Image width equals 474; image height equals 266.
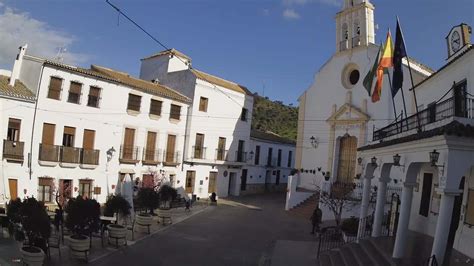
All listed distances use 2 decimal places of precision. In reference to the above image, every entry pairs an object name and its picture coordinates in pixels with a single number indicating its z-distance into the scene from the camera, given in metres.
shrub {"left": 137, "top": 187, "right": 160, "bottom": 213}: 19.70
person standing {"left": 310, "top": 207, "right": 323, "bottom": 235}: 19.89
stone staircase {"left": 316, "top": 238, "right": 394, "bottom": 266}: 11.30
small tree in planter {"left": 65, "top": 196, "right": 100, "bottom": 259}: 12.21
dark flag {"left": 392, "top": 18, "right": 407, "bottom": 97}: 12.10
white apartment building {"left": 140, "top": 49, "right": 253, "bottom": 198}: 31.75
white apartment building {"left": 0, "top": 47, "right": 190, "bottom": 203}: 21.62
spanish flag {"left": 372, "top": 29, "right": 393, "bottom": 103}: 14.59
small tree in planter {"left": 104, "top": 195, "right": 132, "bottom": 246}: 16.08
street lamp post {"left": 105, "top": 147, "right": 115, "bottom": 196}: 25.74
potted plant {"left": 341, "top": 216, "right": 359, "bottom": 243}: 16.75
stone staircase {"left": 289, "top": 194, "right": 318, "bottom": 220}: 25.44
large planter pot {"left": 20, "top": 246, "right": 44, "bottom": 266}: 9.90
